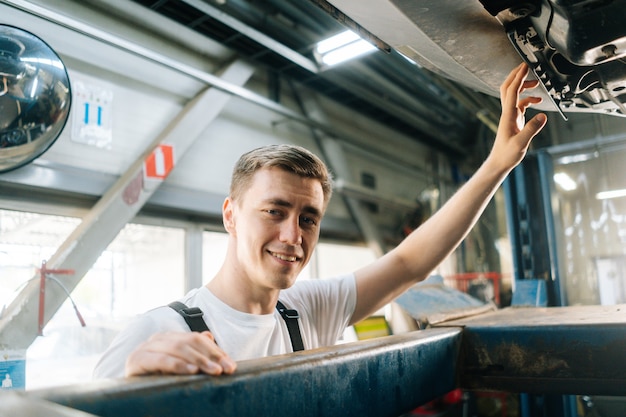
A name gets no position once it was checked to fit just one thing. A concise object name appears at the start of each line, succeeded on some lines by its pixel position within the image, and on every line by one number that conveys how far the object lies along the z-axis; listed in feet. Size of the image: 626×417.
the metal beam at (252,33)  10.85
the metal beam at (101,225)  8.42
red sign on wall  10.59
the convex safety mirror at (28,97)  7.65
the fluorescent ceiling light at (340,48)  11.59
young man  3.78
